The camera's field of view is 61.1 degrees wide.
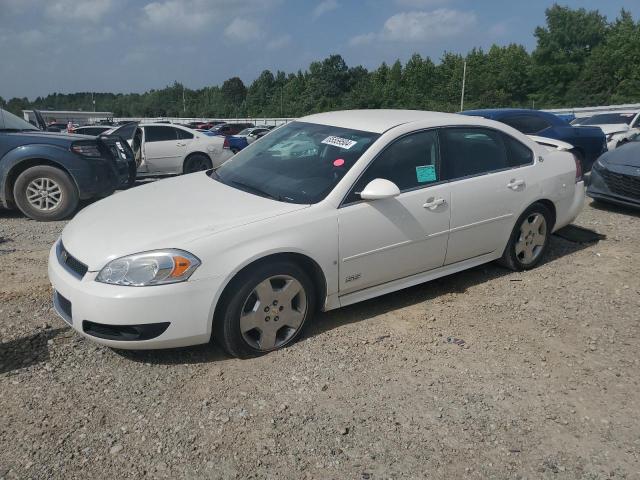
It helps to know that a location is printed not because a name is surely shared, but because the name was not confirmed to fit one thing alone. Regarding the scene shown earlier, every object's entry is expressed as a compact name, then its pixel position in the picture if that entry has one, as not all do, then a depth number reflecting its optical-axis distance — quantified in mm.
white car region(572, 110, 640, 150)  12391
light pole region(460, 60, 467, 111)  58759
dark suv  7105
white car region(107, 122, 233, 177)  12023
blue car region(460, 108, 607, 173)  9641
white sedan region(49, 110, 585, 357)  3170
